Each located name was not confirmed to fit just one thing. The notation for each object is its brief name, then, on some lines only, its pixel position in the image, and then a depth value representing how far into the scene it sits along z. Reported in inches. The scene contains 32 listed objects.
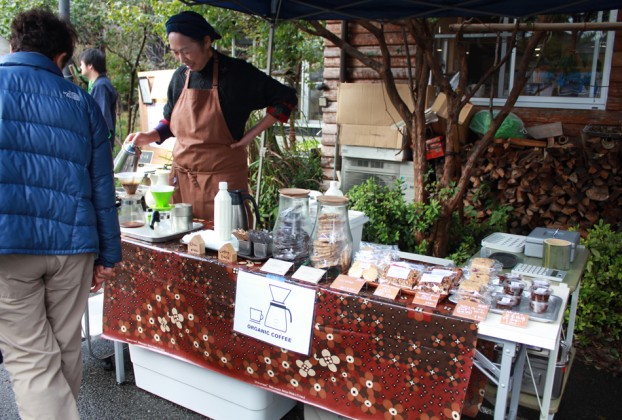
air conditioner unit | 204.8
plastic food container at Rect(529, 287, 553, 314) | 75.4
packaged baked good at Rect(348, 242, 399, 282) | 85.4
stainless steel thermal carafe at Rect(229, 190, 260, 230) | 104.8
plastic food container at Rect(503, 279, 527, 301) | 79.5
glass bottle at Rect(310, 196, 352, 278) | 88.6
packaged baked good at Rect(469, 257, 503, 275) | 86.0
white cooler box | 100.9
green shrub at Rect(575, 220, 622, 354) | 142.5
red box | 195.6
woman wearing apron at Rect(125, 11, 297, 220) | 120.1
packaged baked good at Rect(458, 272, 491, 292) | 79.0
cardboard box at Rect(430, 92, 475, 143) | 189.0
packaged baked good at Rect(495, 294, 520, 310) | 76.6
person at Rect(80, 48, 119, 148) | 196.5
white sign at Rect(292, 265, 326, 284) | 84.6
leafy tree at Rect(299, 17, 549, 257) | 148.3
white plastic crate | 114.3
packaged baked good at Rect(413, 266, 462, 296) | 79.9
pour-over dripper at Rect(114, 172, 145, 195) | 113.6
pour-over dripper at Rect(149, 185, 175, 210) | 108.0
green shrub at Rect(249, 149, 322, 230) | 228.8
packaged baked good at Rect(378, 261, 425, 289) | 82.3
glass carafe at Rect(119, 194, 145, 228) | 116.3
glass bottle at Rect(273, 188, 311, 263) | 93.4
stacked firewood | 173.8
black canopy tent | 125.0
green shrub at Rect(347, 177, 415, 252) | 166.4
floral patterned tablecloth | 74.0
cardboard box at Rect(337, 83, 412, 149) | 202.2
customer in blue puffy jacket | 75.3
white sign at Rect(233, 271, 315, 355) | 84.3
